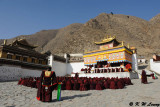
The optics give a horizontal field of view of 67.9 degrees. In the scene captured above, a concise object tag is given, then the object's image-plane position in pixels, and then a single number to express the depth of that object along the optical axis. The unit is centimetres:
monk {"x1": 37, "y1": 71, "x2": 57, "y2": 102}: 558
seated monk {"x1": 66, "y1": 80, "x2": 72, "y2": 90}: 935
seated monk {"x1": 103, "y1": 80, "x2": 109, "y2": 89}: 985
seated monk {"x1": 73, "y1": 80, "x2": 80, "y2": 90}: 927
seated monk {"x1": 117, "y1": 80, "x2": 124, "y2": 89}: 972
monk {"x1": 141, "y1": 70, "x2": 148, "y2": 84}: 1204
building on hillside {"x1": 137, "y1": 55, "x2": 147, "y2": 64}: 4282
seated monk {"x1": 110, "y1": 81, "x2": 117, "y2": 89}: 960
